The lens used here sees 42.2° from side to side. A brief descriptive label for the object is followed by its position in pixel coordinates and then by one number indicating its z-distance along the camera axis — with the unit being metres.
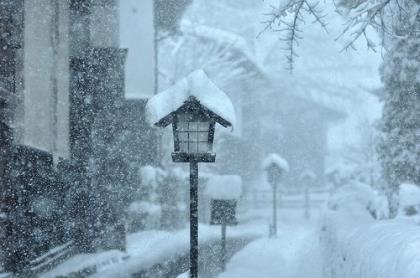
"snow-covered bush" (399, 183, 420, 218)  8.44
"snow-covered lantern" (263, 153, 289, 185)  19.25
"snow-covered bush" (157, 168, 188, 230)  18.20
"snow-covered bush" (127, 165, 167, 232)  16.42
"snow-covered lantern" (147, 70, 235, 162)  6.76
